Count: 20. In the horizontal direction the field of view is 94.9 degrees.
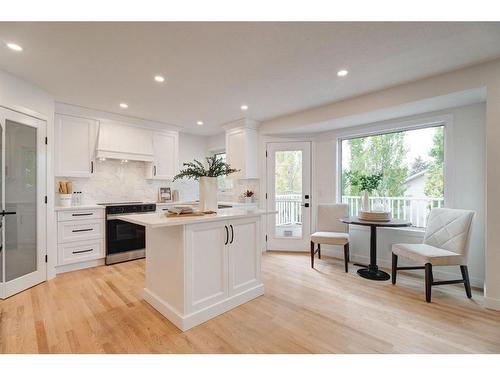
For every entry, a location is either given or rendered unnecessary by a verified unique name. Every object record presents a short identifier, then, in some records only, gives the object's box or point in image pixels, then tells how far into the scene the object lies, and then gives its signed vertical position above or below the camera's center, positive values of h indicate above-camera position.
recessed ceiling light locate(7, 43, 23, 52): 1.97 +1.22
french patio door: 4.28 -0.16
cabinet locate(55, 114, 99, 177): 3.41 +0.64
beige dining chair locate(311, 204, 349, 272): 3.55 -0.54
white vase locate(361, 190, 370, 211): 3.21 -0.19
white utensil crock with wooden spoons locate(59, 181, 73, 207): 3.39 -0.10
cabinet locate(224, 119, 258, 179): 4.27 +0.76
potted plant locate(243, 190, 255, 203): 4.48 -0.17
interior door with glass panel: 2.55 -0.19
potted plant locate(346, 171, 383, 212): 3.23 +0.04
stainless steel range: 3.58 -0.78
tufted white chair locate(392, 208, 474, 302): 2.40 -0.67
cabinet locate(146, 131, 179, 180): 4.44 +0.60
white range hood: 3.78 +0.77
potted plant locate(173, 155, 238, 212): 2.42 +0.06
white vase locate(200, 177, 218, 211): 2.44 -0.08
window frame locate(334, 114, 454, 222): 2.96 +0.86
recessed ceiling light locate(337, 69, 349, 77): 2.42 +1.23
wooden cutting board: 2.11 -0.26
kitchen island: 1.95 -0.73
